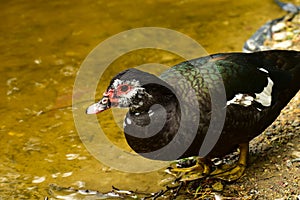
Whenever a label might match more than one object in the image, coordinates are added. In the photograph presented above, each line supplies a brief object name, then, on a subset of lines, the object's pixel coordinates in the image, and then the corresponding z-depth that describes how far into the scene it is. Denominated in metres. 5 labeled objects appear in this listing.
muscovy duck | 6.91
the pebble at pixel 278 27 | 11.87
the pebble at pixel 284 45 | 11.07
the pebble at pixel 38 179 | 8.08
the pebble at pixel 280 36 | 11.57
